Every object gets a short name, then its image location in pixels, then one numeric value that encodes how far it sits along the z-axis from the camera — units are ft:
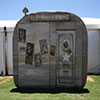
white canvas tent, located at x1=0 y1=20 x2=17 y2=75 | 34.76
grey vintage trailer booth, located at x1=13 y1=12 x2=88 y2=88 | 20.04
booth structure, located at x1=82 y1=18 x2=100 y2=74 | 34.68
